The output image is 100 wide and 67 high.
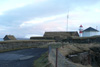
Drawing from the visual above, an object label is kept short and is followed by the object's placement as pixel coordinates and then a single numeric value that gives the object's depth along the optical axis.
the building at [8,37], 33.18
